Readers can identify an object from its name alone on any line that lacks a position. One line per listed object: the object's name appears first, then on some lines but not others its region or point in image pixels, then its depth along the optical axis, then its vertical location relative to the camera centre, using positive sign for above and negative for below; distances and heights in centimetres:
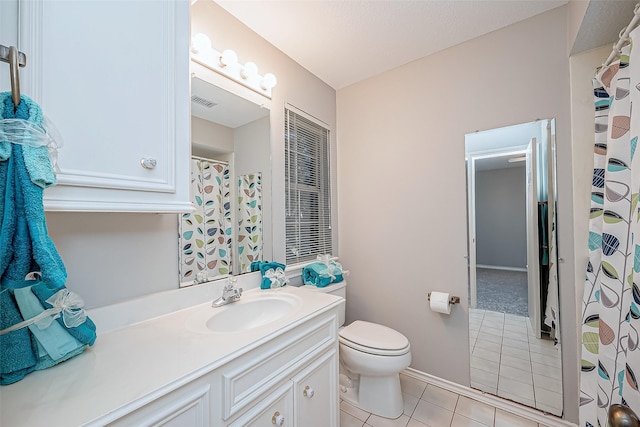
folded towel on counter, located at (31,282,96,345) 69 -33
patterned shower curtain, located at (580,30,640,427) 76 -16
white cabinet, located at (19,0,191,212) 64 +36
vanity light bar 122 +84
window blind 178 +22
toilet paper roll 165 -59
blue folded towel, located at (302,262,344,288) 170 -41
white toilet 144 -88
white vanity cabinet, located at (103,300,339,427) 62 -55
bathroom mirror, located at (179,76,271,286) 123 +17
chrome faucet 118 -38
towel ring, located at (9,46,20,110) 50 +29
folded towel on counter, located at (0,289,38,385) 60 -33
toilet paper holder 167 -57
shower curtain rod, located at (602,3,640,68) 87 +68
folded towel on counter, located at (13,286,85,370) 66 -33
